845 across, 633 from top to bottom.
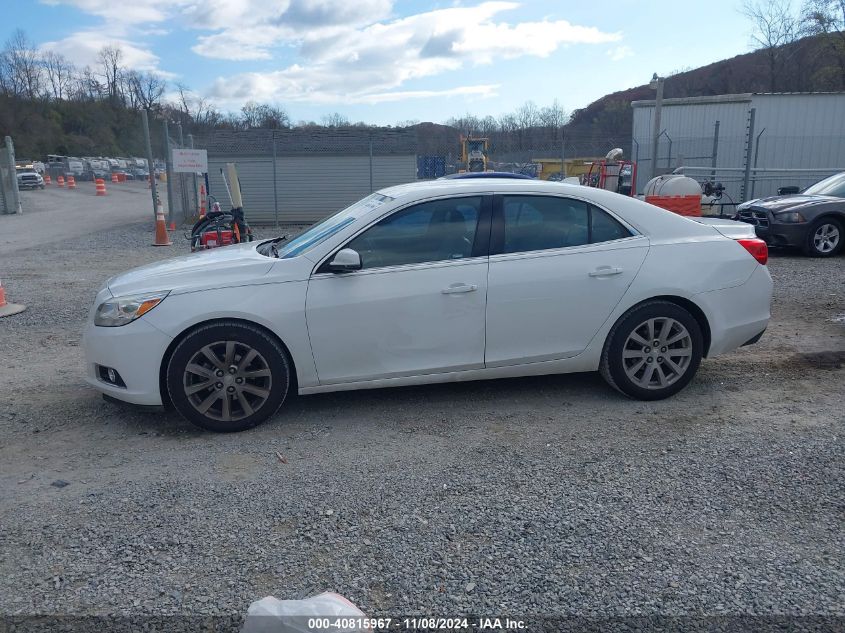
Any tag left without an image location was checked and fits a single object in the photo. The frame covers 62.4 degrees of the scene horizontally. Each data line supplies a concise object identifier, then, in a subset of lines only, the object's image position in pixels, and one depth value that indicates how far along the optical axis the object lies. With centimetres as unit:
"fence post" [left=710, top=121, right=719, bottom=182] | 1880
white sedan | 437
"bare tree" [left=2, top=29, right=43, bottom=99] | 8219
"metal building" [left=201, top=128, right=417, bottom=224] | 1972
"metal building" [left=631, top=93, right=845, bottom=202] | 2116
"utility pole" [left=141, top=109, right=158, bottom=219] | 1489
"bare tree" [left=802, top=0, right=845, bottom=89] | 3638
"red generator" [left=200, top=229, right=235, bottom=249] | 986
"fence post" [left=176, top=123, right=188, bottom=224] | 1884
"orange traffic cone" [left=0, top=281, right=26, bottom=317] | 811
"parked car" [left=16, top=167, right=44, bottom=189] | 4038
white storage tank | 1332
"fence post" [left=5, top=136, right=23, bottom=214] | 2305
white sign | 1575
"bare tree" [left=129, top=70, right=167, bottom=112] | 8562
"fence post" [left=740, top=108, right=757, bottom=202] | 1597
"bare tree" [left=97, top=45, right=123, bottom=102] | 9138
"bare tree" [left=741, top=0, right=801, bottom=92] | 4131
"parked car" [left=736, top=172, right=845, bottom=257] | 1145
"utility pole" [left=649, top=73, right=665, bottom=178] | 1869
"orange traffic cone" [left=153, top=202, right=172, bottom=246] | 1464
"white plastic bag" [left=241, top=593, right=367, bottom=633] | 231
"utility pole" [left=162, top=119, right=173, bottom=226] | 1617
